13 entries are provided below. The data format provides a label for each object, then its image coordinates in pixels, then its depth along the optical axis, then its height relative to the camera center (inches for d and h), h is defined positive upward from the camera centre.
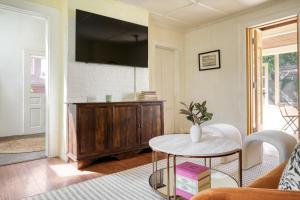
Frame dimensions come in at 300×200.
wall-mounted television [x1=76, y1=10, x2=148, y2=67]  118.6 +37.5
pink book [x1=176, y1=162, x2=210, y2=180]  63.5 -22.9
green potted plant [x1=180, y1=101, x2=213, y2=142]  76.5 -7.4
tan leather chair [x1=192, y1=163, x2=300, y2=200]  25.2 -12.4
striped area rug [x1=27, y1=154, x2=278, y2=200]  76.5 -35.8
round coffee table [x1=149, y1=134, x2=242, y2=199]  62.2 -15.8
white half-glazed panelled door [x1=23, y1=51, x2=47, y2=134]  199.2 +8.2
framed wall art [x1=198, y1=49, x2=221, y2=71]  166.4 +33.4
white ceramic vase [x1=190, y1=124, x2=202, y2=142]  76.2 -12.5
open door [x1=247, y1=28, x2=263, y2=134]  149.7 +14.5
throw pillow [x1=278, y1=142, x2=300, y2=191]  29.2 -11.5
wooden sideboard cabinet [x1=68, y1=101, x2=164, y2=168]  106.2 -16.2
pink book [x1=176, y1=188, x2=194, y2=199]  64.6 -30.4
